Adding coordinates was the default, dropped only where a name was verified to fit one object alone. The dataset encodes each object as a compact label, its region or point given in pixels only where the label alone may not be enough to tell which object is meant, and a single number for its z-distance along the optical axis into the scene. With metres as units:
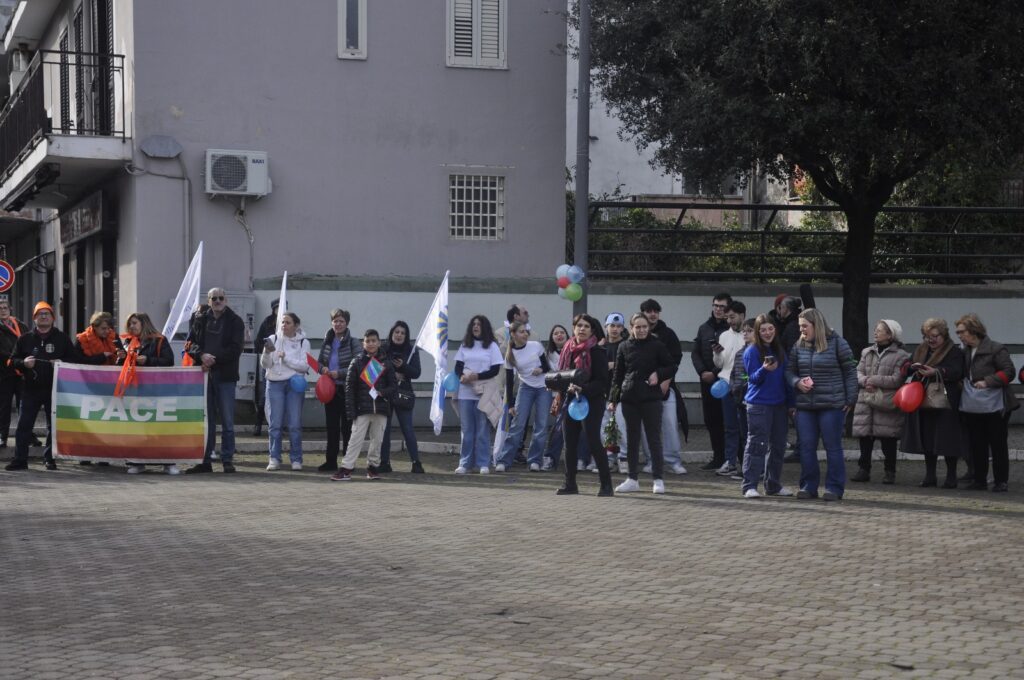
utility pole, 16.86
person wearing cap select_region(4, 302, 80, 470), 15.55
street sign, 22.17
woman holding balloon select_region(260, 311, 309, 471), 15.55
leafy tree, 16.59
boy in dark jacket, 14.67
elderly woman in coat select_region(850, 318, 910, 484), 14.19
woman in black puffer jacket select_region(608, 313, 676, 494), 13.44
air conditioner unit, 19.88
